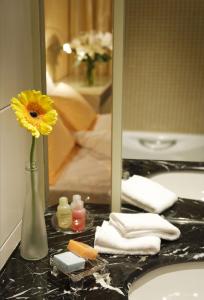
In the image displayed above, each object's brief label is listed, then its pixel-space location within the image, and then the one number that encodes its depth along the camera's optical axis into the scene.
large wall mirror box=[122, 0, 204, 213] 1.30
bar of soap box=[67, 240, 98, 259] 1.05
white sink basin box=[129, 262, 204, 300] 1.13
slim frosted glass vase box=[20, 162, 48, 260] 1.06
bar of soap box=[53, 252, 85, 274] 0.99
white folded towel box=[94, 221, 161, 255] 1.13
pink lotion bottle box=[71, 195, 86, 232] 1.27
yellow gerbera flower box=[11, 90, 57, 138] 0.94
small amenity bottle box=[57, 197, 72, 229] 1.26
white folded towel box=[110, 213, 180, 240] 1.16
